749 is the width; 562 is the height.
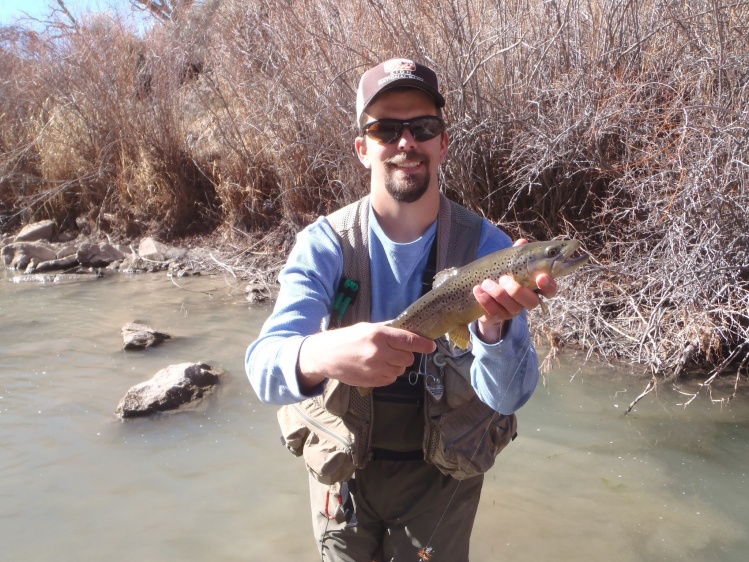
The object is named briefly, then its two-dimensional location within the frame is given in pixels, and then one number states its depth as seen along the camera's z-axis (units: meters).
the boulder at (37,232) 11.23
